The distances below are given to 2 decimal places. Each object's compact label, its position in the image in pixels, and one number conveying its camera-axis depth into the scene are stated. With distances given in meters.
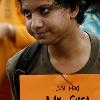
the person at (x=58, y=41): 4.07
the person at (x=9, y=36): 4.80
